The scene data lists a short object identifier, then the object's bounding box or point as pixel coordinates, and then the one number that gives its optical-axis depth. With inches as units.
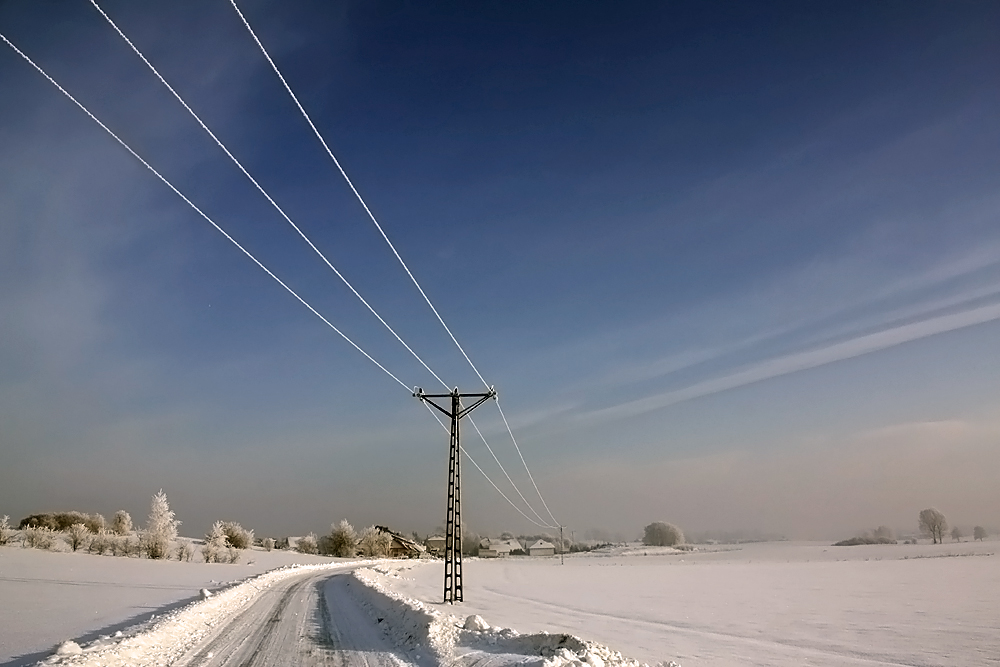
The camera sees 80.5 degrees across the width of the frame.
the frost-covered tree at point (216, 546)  3440.0
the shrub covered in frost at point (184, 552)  3321.9
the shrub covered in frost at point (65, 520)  4404.5
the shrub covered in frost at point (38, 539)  2910.9
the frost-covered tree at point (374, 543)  6033.5
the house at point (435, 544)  7411.4
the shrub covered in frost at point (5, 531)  2909.0
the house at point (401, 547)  6323.8
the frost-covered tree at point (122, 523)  4539.9
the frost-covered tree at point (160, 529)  3196.4
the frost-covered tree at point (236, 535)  4781.0
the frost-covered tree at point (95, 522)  4347.0
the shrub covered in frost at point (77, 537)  3120.1
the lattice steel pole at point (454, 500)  1125.1
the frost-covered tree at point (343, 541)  5851.4
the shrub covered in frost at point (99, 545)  3149.6
